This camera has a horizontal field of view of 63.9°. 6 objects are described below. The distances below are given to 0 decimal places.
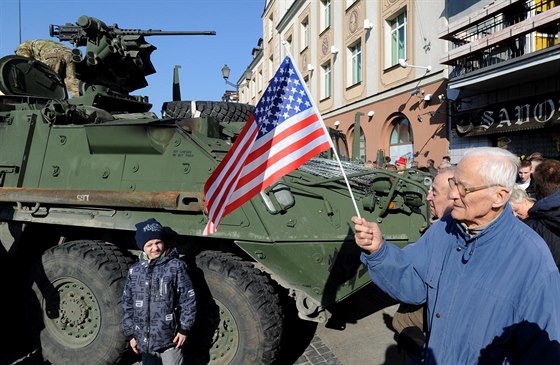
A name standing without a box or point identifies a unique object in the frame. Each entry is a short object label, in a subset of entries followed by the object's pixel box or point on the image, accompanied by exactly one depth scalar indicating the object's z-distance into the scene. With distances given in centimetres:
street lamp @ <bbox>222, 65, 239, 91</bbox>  1953
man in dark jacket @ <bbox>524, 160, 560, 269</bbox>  259
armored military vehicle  339
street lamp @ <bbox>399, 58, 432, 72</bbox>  1247
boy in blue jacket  305
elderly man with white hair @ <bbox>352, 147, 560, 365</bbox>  156
